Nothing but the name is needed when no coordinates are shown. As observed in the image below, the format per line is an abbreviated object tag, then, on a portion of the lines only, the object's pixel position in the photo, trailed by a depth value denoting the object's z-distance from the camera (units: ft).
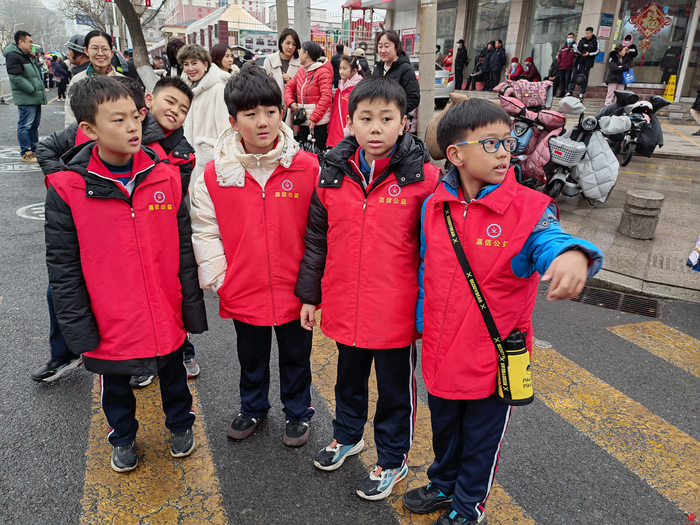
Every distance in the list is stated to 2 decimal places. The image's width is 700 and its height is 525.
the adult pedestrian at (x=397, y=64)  20.51
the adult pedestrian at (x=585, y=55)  47.44
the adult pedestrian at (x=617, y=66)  44.52
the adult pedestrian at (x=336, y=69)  26.43
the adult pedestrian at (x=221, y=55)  18.89
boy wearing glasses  5.66
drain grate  14.06
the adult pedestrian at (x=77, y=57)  14.55
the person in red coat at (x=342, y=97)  23.24
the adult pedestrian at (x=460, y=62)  64.95
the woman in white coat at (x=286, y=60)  23.53
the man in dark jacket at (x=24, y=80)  28.60
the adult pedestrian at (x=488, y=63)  60.95
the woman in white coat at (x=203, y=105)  13.66
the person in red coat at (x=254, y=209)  7.41
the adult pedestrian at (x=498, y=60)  60.34
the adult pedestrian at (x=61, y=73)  71.82
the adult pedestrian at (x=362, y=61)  25.57
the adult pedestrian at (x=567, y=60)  49.19
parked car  47.44
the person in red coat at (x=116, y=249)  6.78
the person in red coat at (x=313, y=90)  22.80
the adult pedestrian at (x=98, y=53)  12.54
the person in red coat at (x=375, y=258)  6.63
